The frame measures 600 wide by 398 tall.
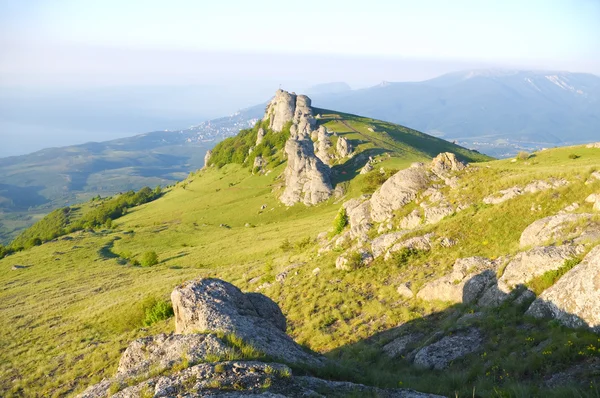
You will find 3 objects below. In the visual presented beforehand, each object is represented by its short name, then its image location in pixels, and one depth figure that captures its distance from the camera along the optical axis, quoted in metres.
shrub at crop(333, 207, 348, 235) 42.75
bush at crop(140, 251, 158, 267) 75.38
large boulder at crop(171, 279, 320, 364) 13.11
